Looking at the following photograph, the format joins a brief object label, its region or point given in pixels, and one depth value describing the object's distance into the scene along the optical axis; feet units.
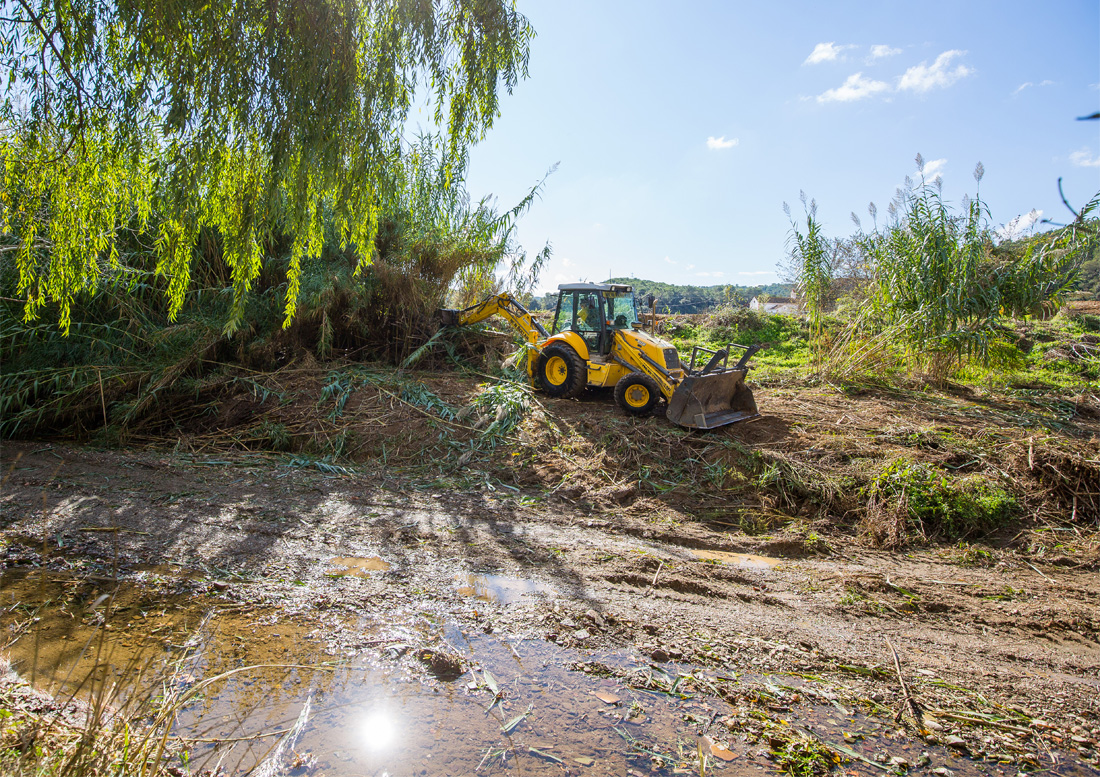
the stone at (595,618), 10.82
